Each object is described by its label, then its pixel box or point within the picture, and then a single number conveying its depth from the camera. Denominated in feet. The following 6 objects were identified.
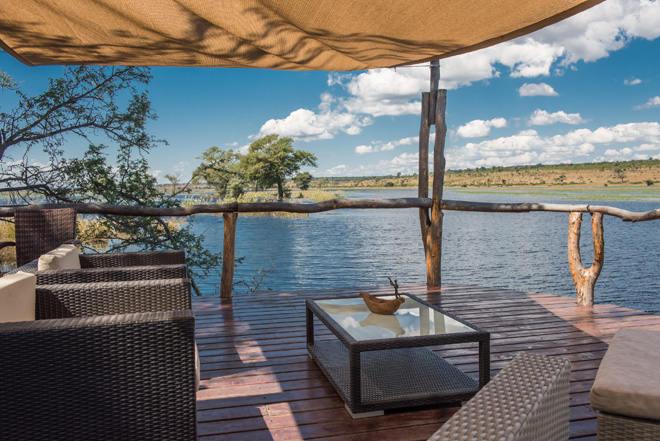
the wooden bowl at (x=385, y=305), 9.55
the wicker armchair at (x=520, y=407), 2.69
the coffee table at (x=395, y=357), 7.90
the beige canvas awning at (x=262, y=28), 6.88
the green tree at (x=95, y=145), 26.58
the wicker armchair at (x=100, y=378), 5.09
